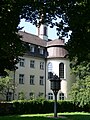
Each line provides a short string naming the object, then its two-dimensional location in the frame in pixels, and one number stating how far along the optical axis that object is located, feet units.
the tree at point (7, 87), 78.19
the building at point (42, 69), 95.47
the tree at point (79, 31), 28.19
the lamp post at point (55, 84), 45.76
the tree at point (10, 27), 28.16
